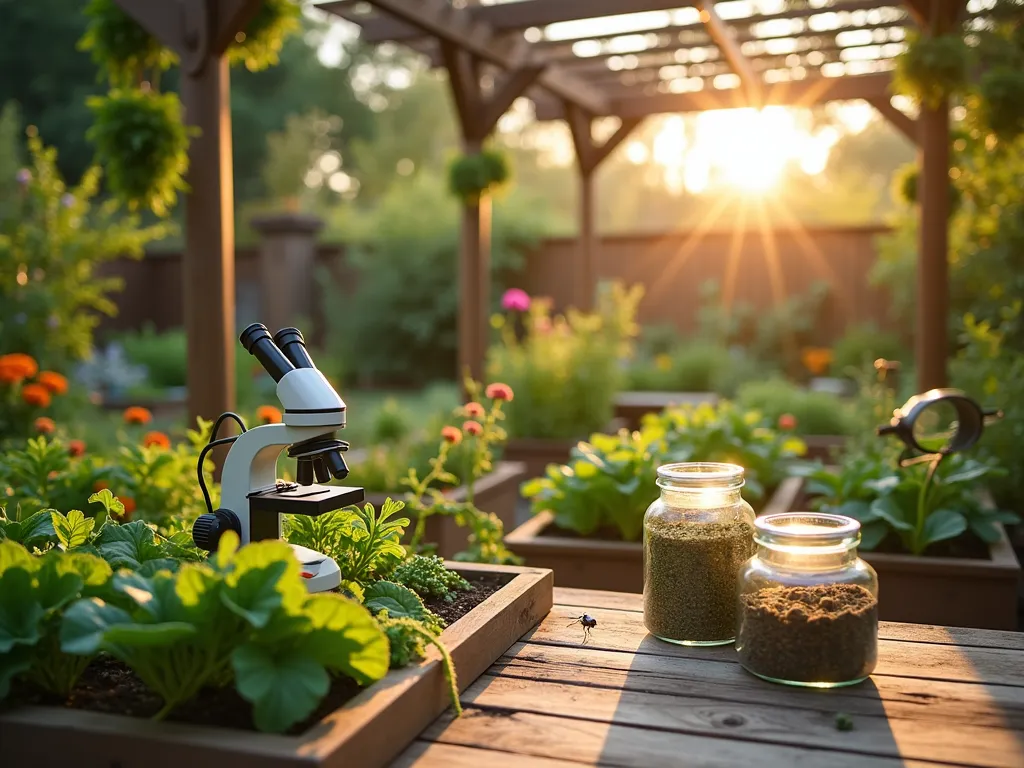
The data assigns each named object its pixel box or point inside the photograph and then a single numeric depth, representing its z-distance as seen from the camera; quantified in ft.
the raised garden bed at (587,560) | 9.05
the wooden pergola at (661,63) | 13.01
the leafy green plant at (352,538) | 5.34
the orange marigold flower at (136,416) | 10.46
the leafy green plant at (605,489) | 9.27
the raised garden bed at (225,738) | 3.56
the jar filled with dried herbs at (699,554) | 5.28
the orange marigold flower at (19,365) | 11.73
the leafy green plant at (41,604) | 3.99
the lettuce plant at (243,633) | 3.66
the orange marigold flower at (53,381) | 11.72
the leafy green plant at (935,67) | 12.24
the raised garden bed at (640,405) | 21.63
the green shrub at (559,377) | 18.53
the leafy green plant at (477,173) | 17.43
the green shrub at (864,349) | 27.66
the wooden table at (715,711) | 4.00
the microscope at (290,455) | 4.72
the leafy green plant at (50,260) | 17.38
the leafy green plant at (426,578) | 5.65
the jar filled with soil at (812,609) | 4.59
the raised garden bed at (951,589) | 8.04
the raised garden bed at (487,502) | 10.94
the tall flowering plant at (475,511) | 8.44
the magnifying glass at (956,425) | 6.78
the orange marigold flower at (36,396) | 11.48
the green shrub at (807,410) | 19.01
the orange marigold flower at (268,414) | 9.53
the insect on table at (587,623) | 5.58
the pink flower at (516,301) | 17.43
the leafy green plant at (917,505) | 8.43
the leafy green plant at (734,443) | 11.68
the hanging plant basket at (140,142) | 10.35
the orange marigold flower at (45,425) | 9.78
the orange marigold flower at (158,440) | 9.33
